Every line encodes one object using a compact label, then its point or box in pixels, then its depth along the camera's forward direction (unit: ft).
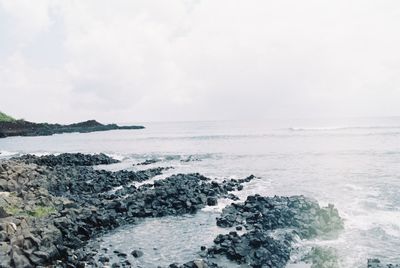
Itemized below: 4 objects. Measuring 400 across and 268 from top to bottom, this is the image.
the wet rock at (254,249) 67.97
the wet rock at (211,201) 112.06
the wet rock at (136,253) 73.91
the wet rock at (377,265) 64.28
